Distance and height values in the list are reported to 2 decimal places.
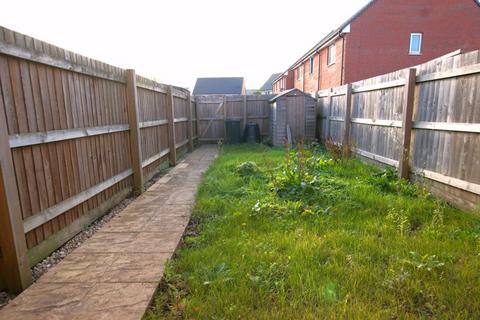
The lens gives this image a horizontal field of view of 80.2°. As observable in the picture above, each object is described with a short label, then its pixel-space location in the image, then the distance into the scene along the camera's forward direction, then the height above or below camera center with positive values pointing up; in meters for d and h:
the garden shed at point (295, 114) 10.60 -0.08
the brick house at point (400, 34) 15.13 +4.05
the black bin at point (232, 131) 12.73 -0.78
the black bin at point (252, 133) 12.64 -0.88
